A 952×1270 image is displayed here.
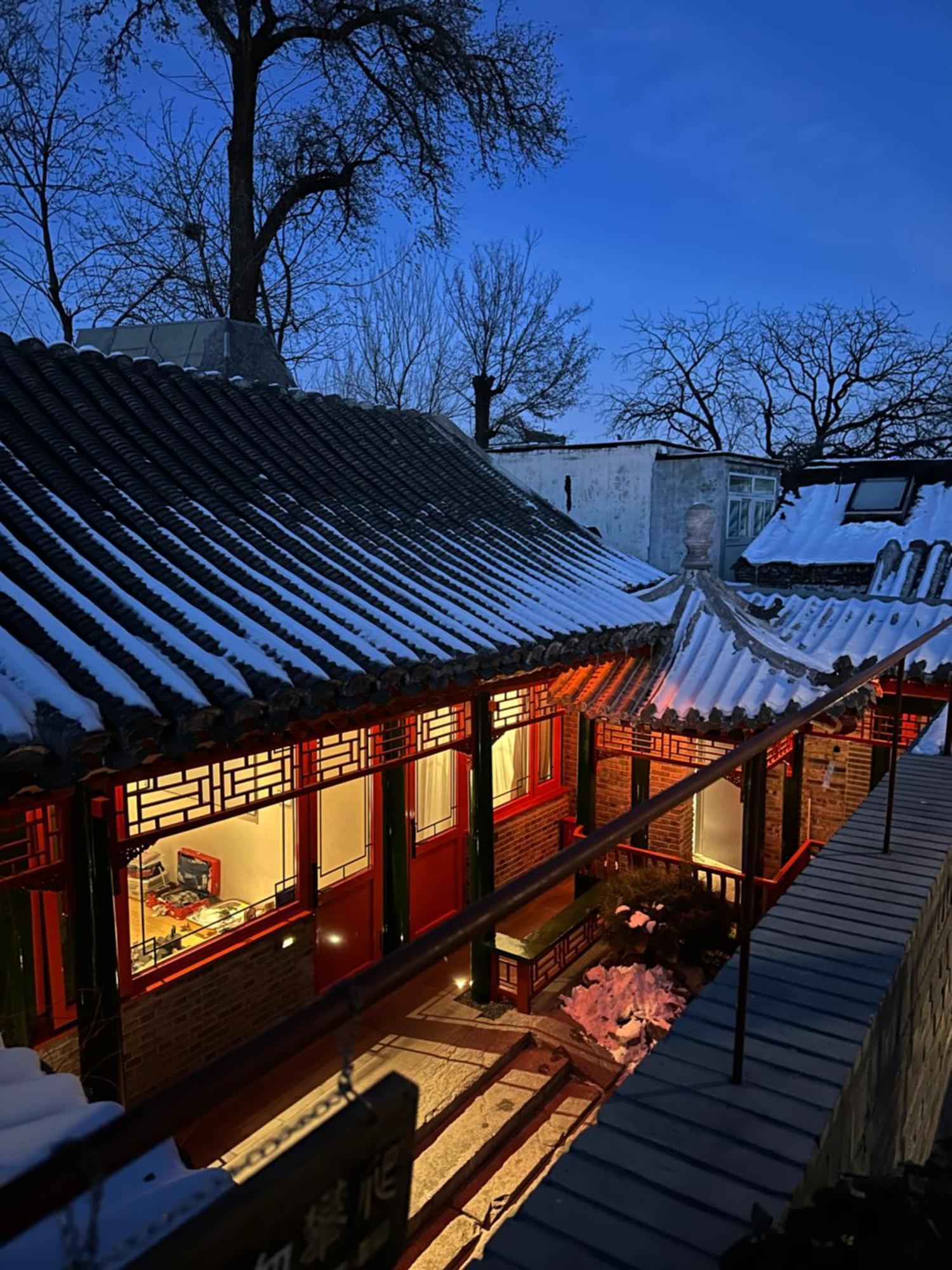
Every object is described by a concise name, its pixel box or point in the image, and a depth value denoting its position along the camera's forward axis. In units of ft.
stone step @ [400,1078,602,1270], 15.52
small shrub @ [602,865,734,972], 22.22
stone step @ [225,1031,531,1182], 18.28
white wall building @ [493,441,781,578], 54.75
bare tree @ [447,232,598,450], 80.84
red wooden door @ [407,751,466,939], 25.81
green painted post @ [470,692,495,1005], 23.31
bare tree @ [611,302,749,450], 98.17
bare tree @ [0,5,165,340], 45.44
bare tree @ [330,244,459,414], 76.13
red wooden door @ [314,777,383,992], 22.89
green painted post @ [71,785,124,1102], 14.57
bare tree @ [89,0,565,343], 47.42
